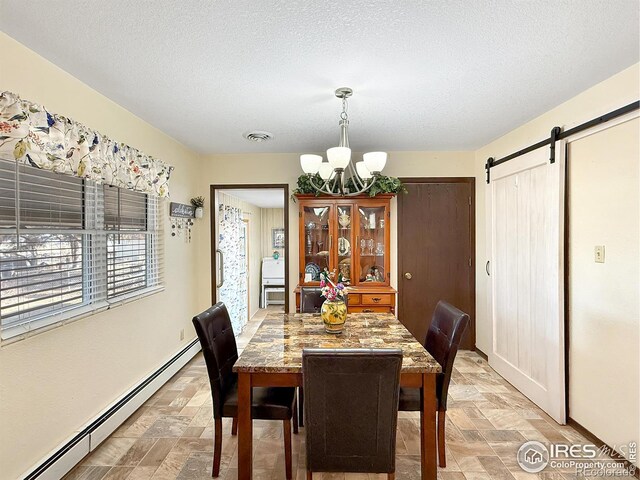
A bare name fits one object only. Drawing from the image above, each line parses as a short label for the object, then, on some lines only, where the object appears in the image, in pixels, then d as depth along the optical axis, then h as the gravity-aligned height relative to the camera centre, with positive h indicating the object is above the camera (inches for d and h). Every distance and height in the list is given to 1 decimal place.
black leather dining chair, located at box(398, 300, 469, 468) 78.8 -27.4
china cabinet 151.9 +1.0
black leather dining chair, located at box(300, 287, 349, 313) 123.3 -20.5
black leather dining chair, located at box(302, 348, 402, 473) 57.7 -27.9
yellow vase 87.4 -17.9
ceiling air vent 129.5 +40.0
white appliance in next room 285.7 -28.7
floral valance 63.2 +21.2
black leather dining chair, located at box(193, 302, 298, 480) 75.7 -34.1
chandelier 83.0 +20.5
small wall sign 135.8 +13.3
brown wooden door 161.3 -0.1
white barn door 101.3 -11.4
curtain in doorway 188.4 -12.5
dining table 68.6 -24.4
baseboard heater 75.1 -47.2
